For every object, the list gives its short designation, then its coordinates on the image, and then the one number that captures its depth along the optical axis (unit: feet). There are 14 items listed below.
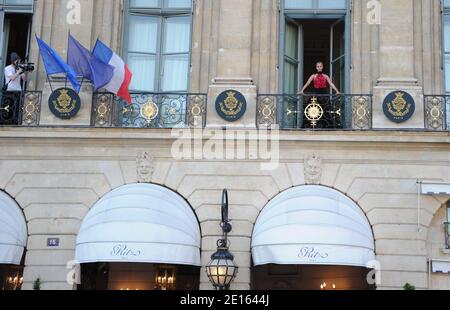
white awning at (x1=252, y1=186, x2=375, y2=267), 35.09
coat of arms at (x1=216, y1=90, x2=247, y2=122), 38.68
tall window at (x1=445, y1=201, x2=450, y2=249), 37.70
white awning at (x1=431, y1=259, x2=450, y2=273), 36.94
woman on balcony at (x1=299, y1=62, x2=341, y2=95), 39.88
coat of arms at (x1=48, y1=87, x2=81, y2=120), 39.17
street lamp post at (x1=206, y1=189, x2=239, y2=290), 35.04
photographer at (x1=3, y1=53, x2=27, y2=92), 40.19
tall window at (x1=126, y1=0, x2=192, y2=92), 41.16
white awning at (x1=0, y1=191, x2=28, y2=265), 37.19
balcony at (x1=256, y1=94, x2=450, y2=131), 38.55
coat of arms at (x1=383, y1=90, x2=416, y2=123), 38.11
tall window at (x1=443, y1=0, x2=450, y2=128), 40.40
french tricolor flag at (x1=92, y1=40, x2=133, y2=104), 38.40
